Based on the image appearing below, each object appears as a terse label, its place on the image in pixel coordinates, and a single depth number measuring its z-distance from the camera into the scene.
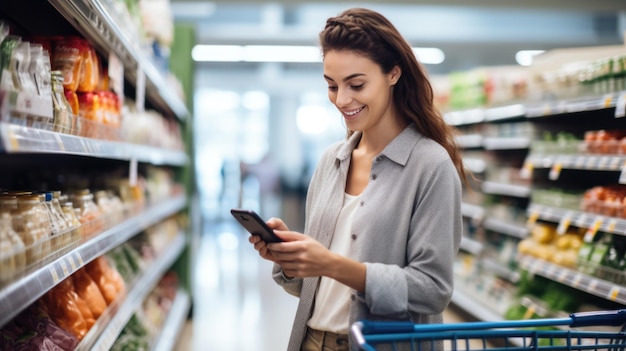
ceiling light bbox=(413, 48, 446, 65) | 11.07
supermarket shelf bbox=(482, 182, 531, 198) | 4.70
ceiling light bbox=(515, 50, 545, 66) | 11.98
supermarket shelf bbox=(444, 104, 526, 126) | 4.71
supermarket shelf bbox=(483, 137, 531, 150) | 4.66
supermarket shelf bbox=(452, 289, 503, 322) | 4.94
